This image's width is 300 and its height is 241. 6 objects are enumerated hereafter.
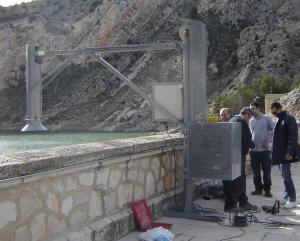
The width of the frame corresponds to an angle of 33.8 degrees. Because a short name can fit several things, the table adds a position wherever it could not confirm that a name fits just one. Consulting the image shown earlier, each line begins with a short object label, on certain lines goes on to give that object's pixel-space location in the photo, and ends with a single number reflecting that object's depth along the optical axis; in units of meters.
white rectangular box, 6.50
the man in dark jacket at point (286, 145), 7.06
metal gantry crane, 6.33
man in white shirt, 8.23
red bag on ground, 5.81
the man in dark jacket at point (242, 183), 6.91
